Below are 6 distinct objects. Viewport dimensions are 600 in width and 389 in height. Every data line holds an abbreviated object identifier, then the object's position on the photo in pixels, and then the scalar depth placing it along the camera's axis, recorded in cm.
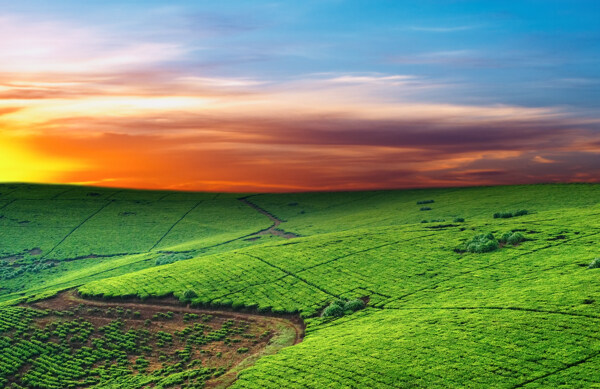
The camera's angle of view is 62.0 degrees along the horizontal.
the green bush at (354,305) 6009
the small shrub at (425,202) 14782
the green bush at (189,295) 6971
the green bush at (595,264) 5366
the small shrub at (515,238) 7181
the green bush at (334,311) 5934
